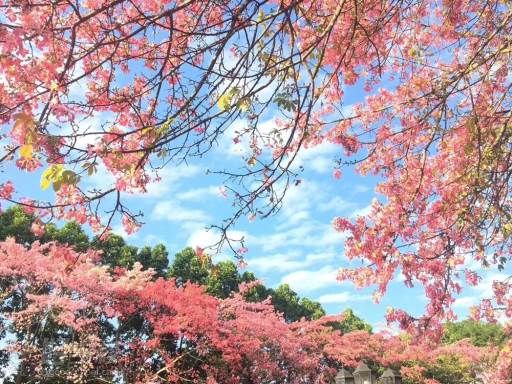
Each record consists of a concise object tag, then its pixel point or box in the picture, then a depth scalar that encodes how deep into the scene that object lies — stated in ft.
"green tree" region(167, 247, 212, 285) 69.77
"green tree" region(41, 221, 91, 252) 59.26
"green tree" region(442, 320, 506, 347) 100.27
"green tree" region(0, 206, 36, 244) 56.90
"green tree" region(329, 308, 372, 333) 91.29
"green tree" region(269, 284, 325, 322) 82.13
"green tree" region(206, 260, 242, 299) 69.92
